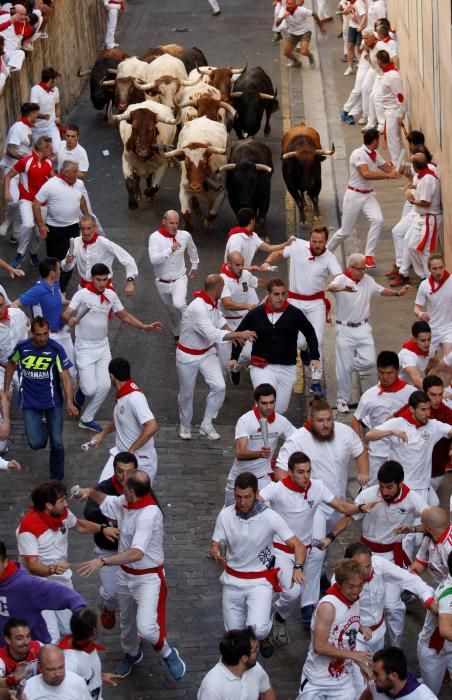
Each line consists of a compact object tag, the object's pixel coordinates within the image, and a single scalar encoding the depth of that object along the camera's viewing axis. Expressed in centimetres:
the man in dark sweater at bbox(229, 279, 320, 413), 1408
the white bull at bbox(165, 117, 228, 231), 2009
